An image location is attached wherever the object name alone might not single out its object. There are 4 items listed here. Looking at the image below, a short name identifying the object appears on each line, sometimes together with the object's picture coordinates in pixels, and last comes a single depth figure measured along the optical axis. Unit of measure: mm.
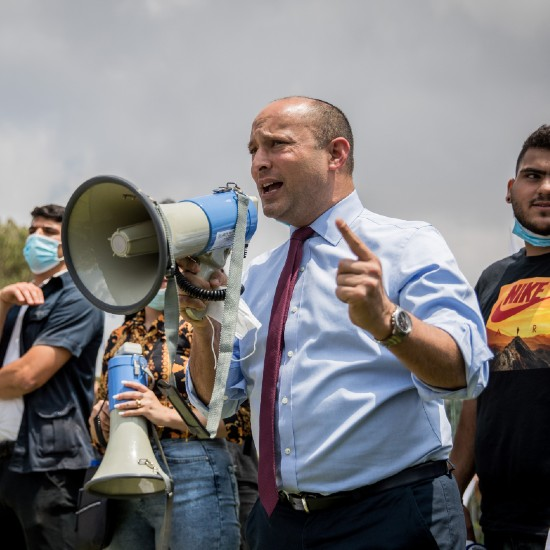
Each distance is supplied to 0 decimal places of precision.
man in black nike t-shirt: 3287
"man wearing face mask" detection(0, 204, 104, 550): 4781
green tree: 20391
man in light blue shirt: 2471
